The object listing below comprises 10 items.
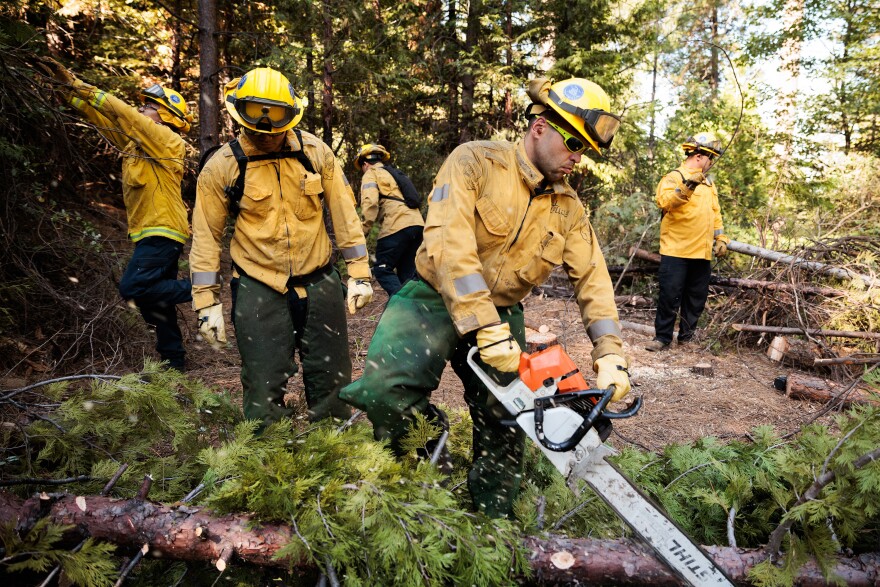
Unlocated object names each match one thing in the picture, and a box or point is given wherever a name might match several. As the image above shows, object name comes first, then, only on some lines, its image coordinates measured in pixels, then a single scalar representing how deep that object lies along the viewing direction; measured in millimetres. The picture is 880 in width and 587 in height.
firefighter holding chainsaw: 2240
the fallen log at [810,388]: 4969
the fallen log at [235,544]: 1828
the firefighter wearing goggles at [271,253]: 2955
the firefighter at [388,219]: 6238
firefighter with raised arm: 4070
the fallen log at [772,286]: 6099
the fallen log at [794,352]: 5880
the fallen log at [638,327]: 7180
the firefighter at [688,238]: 6012
